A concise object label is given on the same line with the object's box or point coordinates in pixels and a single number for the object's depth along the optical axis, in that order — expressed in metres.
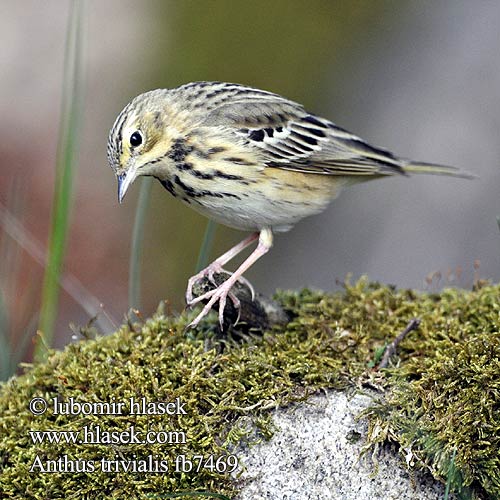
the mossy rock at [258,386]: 7.18
